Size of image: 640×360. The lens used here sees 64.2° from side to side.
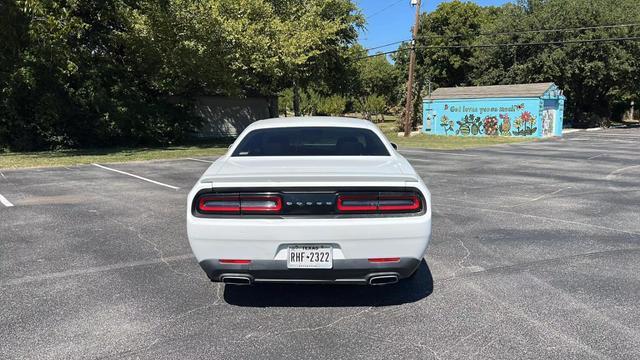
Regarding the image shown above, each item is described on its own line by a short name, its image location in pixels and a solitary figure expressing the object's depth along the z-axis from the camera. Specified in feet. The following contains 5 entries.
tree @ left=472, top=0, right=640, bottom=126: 130.00
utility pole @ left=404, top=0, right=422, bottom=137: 97.05
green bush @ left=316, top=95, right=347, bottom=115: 214.90
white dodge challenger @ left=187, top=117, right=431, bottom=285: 12.42
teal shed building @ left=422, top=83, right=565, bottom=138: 105.09
